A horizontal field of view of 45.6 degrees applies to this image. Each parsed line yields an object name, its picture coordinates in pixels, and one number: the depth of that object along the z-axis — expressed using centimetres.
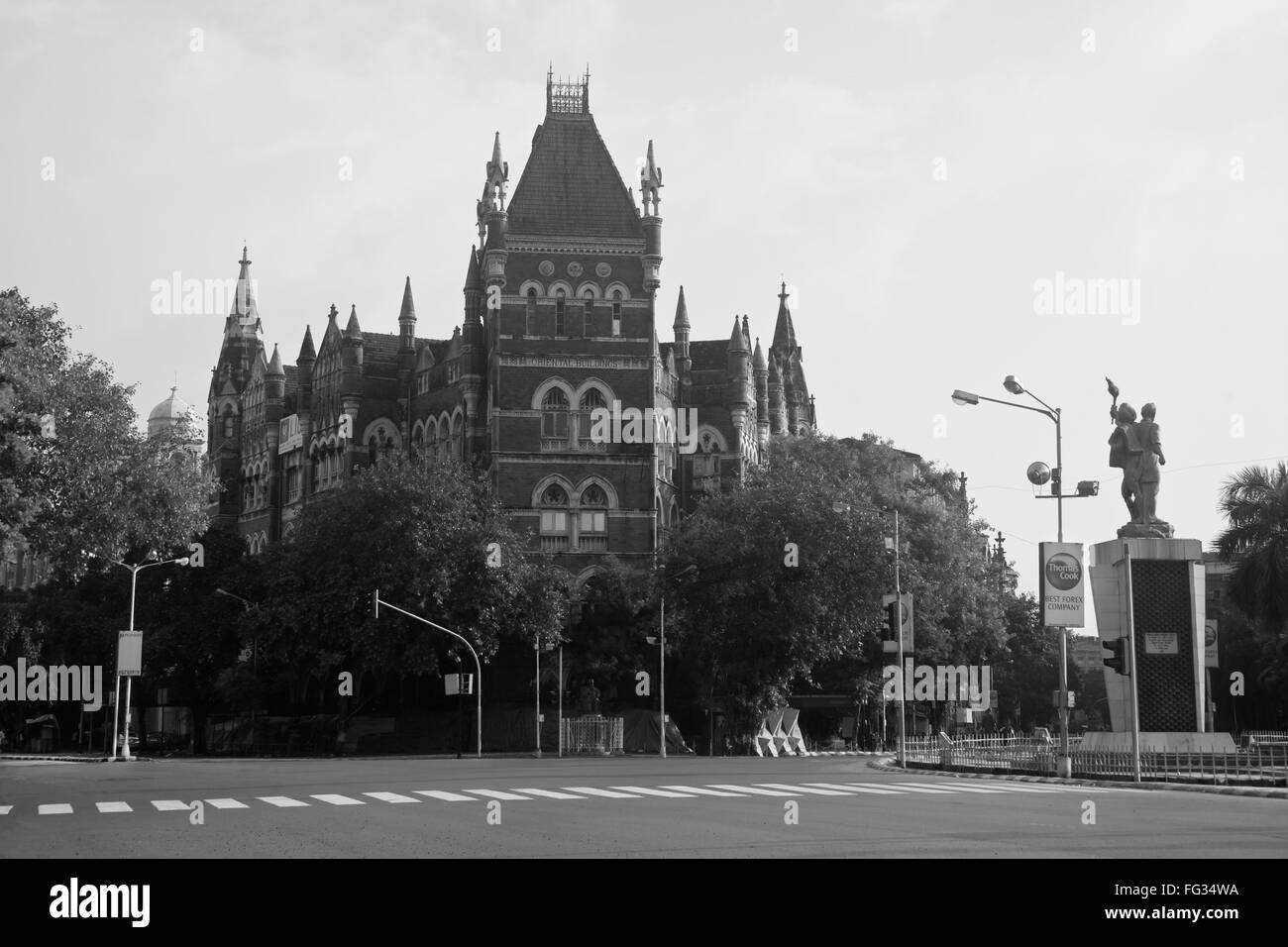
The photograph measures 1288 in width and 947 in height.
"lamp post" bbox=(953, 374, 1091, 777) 3388
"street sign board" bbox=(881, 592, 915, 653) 4291
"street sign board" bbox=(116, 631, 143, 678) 5306
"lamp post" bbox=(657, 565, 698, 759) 6185
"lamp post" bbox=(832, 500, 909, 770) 4128
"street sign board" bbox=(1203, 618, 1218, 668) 4203
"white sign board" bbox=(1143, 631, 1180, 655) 3609
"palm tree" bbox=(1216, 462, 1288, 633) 4678
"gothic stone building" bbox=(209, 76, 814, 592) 7512
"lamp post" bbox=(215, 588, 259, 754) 6831
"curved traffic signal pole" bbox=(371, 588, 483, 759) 5597
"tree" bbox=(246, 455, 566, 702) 6069
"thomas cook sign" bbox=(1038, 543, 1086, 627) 3272
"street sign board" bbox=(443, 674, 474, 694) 5862
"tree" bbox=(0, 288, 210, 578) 3678
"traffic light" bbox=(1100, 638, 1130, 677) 3251
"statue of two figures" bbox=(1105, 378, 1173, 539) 3731
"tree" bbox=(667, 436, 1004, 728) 6106
